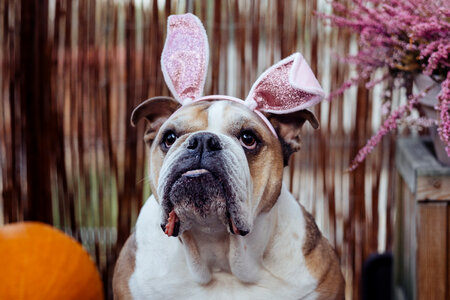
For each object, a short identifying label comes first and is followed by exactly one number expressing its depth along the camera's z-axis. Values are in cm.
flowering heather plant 174
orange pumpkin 198
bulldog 162
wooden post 186
